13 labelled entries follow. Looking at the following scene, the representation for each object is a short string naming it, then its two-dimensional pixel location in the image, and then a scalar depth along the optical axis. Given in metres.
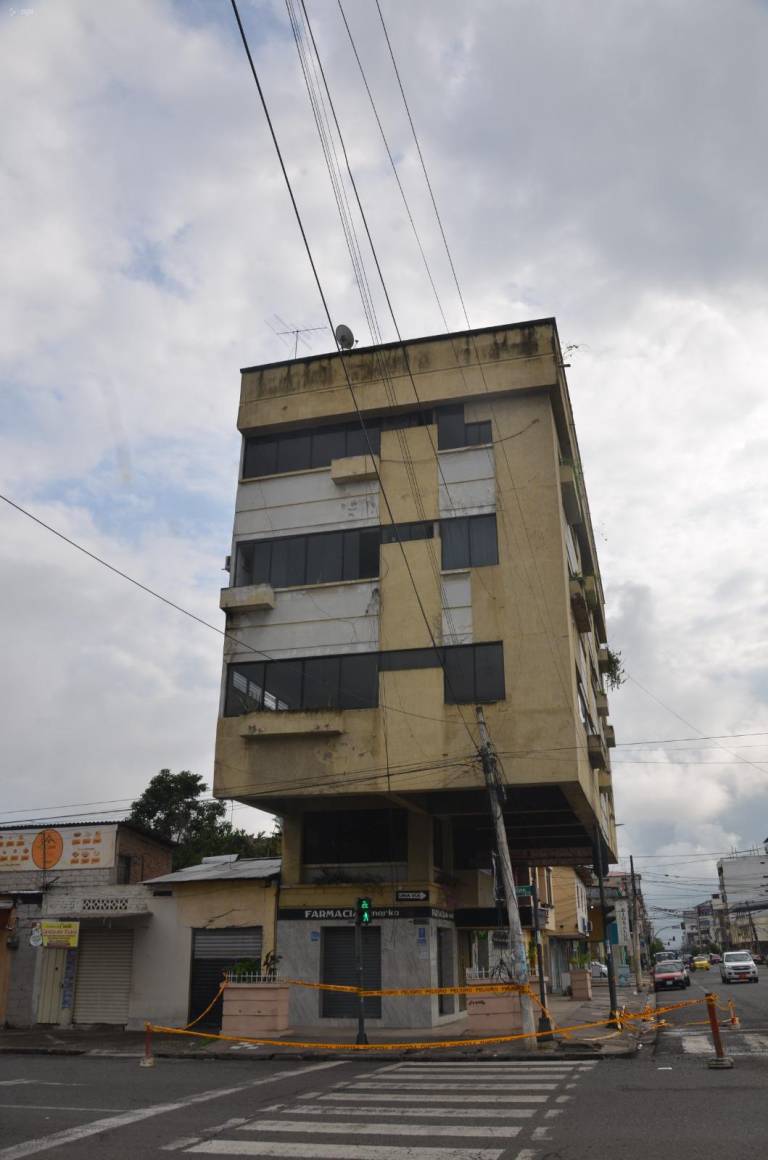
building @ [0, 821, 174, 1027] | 27.00
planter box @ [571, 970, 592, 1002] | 37.03
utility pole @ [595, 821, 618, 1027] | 22.79
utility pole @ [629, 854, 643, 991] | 45.58
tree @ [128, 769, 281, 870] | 57.41
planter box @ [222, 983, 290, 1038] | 22.20
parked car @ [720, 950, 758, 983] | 49.41
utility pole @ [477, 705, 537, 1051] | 18.89
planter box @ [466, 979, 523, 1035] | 20.25
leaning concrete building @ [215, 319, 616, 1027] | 25.73
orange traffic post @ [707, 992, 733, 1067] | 14.05
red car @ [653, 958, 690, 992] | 45.25
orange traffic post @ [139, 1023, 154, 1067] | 17.22
